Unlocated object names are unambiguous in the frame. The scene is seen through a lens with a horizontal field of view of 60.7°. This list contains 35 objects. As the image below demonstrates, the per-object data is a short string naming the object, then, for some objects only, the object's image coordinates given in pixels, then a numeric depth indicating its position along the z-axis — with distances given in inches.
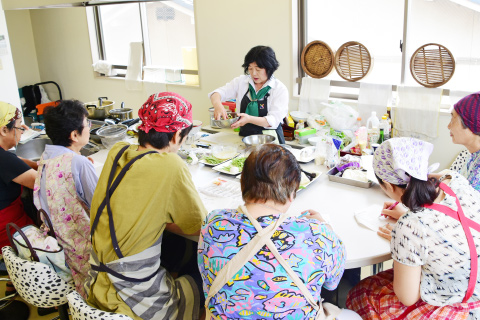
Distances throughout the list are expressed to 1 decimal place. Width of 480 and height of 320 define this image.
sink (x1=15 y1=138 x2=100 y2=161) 127.6
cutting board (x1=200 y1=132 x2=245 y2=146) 128.1
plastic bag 146.9
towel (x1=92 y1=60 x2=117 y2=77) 235.6
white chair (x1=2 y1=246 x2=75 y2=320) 73.8
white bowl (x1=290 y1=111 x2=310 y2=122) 156.9
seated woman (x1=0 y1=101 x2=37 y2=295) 95.7
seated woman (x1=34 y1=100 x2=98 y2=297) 80.9
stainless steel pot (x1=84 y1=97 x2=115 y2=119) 147.7
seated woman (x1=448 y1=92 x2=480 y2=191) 79.2
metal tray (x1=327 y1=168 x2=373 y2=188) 91.0
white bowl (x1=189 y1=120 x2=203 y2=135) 125.8
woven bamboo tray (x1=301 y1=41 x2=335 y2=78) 150.4
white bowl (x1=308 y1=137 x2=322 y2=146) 130.0
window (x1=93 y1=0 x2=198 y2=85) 201.5
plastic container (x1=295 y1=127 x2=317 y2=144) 137.6
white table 66.8
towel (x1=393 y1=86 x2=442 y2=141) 133.0
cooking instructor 124.4
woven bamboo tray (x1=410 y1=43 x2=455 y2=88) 126.1
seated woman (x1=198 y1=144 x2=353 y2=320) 51.2
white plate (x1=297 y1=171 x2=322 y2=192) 90.7
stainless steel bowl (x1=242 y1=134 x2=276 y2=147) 113.4
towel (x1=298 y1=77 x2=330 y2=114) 156.3
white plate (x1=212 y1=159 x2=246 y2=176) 101.0
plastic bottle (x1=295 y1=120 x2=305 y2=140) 148.9
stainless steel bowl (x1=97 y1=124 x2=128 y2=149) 121.6
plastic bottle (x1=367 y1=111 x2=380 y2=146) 128.3
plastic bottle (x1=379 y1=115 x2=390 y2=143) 134.3
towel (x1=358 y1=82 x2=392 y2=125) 143.1
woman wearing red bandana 64.1
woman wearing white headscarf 57.4
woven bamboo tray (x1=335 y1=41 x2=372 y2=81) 141.5
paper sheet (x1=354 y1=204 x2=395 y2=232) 74.7
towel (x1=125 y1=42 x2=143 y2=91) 218.2
